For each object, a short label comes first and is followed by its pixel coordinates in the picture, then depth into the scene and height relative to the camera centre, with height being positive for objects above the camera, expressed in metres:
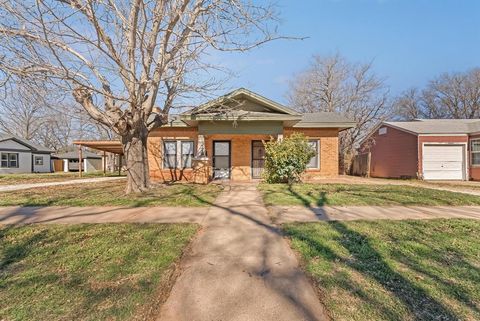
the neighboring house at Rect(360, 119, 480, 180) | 16.52 +0.45
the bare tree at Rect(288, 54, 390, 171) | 26.27 +5.96
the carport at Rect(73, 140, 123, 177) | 17.20 +0.88
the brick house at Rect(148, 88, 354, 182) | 14.53 +0.42
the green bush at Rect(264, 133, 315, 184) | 11.51 +0.05
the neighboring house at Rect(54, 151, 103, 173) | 41.17 -0.51
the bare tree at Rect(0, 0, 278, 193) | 6.93 +2.88
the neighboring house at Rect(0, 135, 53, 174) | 28.95 +0.19
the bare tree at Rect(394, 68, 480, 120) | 38.69 +8.77
